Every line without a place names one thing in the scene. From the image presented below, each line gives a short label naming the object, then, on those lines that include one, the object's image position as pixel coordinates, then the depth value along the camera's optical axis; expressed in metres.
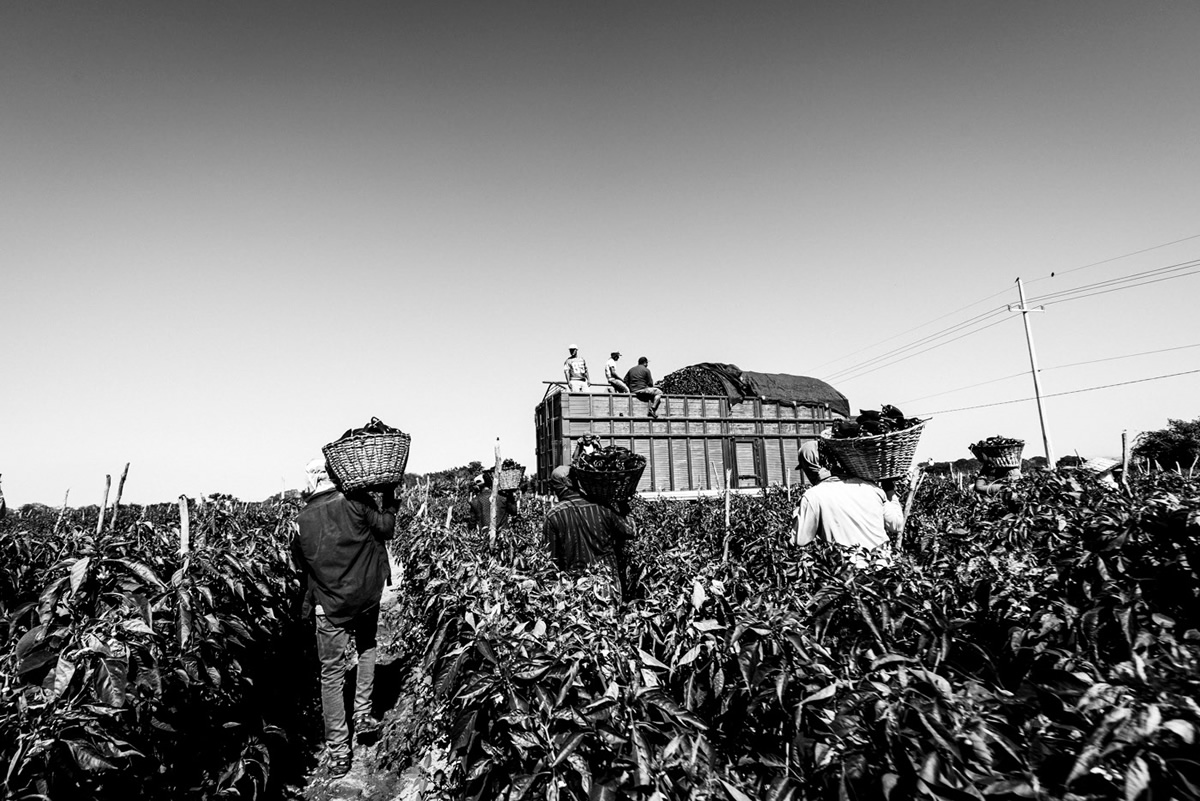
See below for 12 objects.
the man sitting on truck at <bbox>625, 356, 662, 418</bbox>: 10.66
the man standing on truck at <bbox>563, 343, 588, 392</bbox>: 10.95
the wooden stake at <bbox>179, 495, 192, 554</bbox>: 3.88
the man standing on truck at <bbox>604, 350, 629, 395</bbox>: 10.91
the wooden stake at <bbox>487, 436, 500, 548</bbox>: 5.73
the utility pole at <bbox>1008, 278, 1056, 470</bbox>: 18.47
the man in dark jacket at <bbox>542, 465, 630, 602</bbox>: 4.18
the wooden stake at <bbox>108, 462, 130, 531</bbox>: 5.07
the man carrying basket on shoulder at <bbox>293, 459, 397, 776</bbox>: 3.59
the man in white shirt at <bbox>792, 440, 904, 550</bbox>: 3.62
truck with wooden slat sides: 10.30
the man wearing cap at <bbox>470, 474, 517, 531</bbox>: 8.11
